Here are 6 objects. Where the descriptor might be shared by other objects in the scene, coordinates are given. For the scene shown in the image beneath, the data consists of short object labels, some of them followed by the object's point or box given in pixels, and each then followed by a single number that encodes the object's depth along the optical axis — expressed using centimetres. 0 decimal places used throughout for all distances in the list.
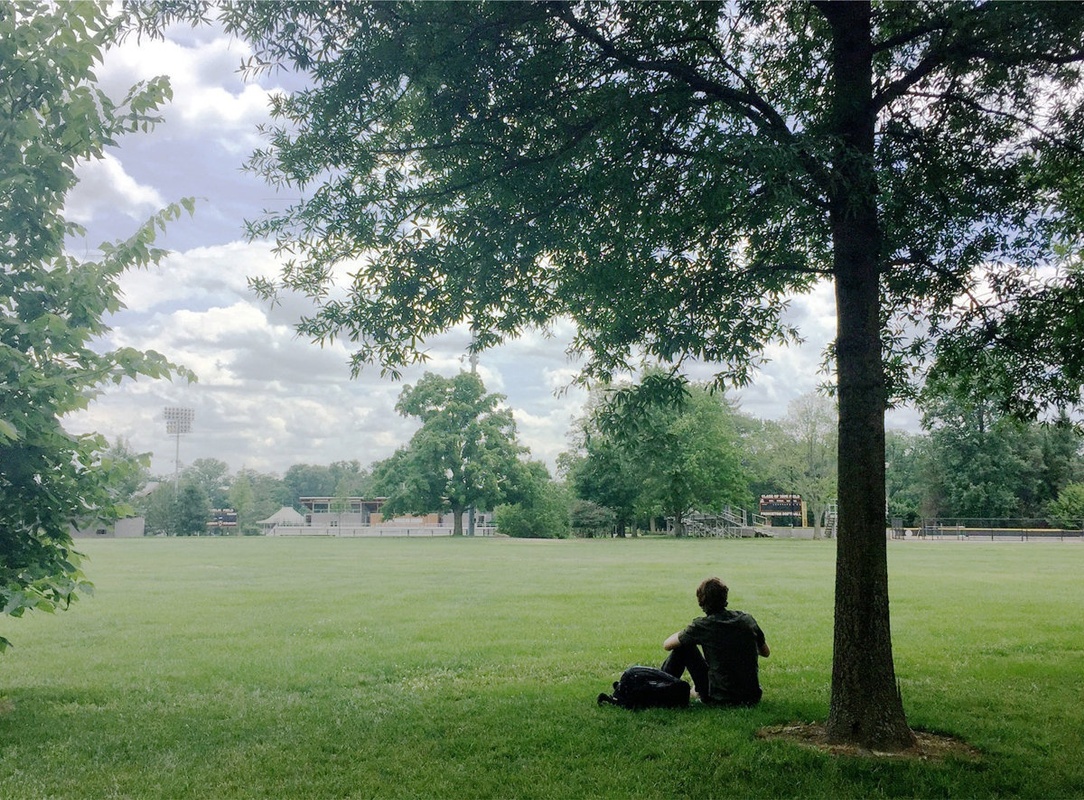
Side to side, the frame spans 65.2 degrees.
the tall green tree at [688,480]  6053
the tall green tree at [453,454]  6588
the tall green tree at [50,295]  741
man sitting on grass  761
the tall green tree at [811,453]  6594
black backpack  777
